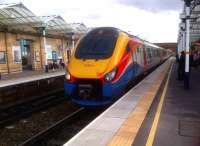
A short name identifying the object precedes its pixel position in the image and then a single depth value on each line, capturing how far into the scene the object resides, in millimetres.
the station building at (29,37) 18115
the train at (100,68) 6408
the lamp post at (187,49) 8306
